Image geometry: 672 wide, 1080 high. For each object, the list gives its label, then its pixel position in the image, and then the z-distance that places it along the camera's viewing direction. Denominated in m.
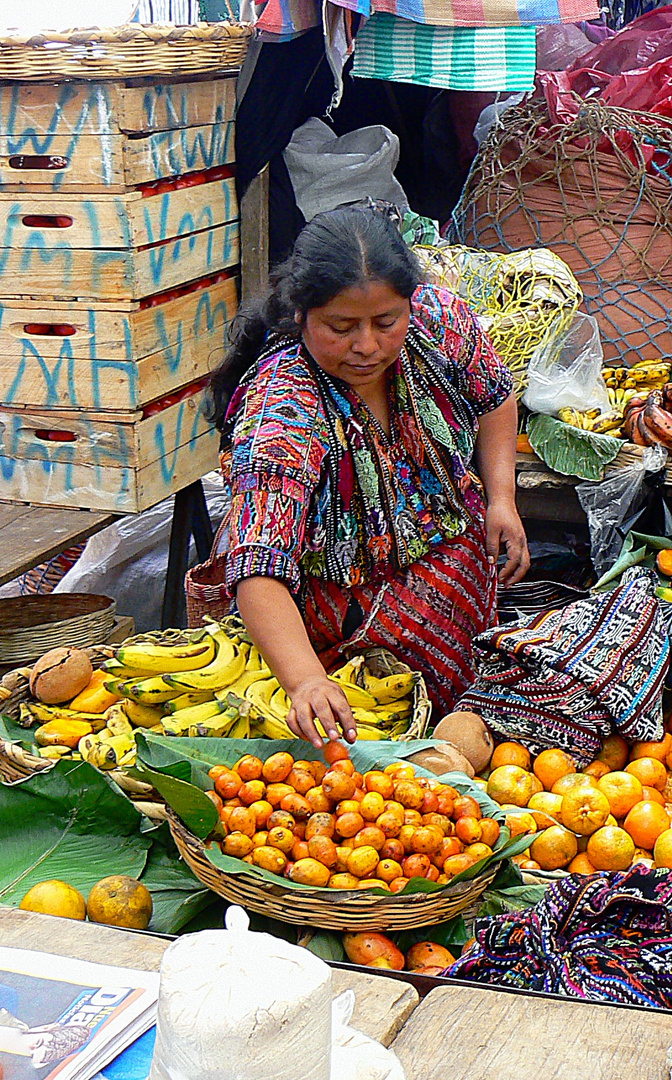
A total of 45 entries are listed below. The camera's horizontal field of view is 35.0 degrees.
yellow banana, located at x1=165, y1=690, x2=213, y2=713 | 2.25
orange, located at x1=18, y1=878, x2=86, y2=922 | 1.65
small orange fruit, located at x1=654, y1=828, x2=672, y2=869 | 2.00
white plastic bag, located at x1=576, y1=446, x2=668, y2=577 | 3.34
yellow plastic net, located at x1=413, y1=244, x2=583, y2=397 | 3.69
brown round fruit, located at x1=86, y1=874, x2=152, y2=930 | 1.65
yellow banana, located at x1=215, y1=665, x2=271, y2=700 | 2.32
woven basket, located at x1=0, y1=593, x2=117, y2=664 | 3.18
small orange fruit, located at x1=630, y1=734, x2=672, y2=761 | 2.54
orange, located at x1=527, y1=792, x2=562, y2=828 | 2.14
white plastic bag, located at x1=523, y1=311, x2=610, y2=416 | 3.58
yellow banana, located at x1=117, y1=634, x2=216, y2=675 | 2.33
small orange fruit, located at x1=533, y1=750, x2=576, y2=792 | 2.40
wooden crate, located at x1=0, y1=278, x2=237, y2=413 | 3.04
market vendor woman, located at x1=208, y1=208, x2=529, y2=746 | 2.13
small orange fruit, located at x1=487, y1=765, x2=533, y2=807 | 2.26
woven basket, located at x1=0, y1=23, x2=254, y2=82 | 2.78
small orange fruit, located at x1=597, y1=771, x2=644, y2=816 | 2.22
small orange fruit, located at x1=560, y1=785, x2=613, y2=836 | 2.09
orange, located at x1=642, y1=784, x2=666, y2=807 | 2.28
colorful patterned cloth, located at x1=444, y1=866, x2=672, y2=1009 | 1.42
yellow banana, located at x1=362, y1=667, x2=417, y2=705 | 2.37
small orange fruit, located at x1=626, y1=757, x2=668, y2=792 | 2.38
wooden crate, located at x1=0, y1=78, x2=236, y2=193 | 2.87
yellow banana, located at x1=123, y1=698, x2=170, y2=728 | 2.28
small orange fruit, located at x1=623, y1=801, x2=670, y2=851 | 2.10
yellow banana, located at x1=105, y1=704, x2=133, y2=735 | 2.25
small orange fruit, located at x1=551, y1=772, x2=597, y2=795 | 2.29
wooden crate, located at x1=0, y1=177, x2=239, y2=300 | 2.96
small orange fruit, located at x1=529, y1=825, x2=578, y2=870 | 2.02
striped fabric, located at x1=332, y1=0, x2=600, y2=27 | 3.33
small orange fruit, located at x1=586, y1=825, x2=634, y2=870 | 1.98
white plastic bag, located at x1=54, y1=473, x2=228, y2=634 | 4.05
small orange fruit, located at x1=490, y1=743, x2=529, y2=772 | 2.43
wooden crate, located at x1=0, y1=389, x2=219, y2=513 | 3.13
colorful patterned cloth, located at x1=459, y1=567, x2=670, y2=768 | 2.53
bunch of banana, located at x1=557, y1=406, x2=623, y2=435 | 3.51
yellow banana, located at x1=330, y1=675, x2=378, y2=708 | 2.36
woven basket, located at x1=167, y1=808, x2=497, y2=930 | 1.58
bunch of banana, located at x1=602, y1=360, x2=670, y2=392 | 3.78
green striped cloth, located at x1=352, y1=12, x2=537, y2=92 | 3.40
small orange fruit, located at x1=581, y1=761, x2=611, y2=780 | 2.52
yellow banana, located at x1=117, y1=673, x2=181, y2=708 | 2.20
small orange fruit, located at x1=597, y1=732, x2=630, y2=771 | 2.56
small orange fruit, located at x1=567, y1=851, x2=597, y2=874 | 2.04
